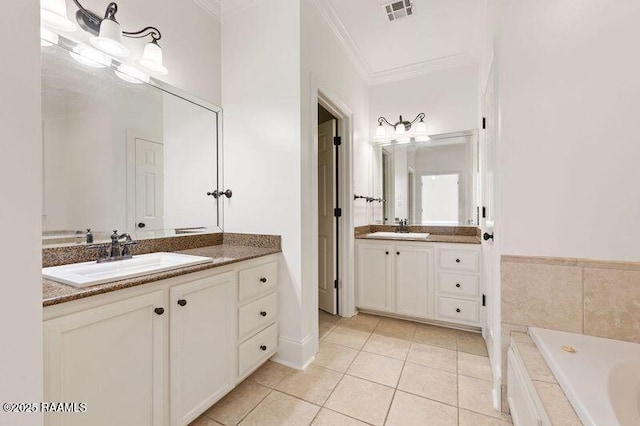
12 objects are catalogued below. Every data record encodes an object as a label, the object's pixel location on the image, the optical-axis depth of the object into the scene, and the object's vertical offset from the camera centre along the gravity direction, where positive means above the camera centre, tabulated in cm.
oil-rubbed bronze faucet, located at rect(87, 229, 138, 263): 142 -21
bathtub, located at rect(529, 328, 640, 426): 80 -59
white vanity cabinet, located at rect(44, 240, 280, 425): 89 -56
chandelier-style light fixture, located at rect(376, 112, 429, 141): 295 +94
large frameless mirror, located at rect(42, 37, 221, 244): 132 +36
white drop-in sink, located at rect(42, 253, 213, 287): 102 -27
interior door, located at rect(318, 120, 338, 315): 278 -8
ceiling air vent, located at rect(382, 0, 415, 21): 208 +165
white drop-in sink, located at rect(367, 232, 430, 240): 265 -26
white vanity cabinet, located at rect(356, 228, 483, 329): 238 -65
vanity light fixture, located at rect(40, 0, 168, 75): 121 +94
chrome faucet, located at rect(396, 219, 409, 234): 309 -19
